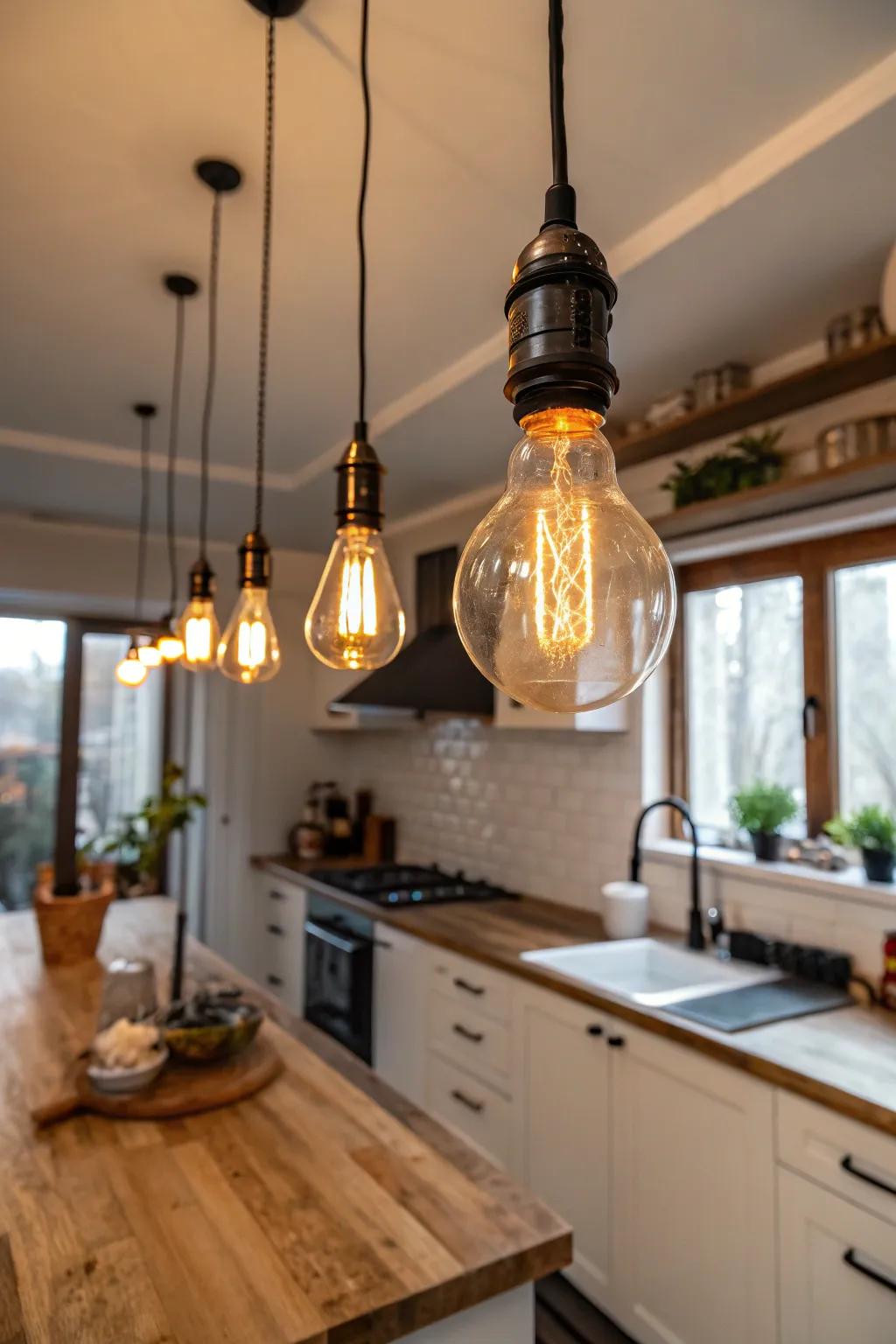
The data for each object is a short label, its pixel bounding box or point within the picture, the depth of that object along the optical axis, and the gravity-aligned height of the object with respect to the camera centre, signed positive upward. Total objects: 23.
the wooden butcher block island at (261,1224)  1.05 -0.71
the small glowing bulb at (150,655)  2.55 +0.24
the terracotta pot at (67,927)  2.74 -0.63
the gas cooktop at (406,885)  3.50 -0.66
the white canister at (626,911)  2.75 -0.57
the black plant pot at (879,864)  2.22 -0.33
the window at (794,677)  2.44 +0.20
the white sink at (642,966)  2.50 -0.70
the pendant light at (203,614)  1.97 +0.29
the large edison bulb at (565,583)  0.57 +0.11
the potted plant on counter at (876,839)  2.22 -0.27
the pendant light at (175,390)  2.17 +1.15
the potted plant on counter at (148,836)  4.07 -0.58
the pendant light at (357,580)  1.07 +0.20
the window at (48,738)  4.84 -0.03
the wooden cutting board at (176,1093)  1.60 -0.70
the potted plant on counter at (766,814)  2.55 -0.23
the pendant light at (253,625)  1.65 +0.22
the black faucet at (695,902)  2.64 -0.51
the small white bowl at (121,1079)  1.64 -0.67
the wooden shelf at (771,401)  2.01 +0.91
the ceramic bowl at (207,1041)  1.75 -0.64
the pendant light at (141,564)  2.54 +0.88
